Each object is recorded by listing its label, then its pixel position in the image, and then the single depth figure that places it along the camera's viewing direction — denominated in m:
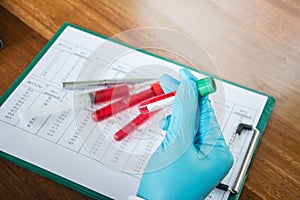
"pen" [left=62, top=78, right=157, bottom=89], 0.89
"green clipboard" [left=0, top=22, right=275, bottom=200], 0.80
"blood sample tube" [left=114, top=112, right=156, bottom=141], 0.82
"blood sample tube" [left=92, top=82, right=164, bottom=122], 0.84
